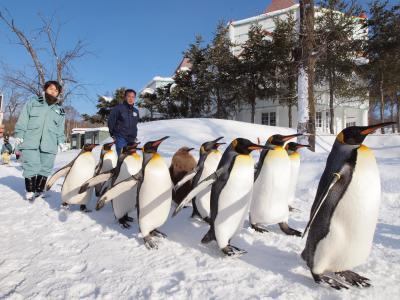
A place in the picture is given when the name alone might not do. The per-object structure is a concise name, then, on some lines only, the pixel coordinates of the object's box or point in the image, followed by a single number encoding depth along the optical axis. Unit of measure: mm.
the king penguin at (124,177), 3621
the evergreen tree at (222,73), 20547
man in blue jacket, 5445
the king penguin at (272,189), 3074
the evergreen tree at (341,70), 16578
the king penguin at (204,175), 3557
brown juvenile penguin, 4266
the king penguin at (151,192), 3074
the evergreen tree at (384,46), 16250
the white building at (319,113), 22734
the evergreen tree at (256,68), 19219
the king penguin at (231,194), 2660
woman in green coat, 4709
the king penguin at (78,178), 4250
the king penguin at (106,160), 4715
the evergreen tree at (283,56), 18469
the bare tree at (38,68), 12461
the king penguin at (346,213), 1998
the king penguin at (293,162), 3746
